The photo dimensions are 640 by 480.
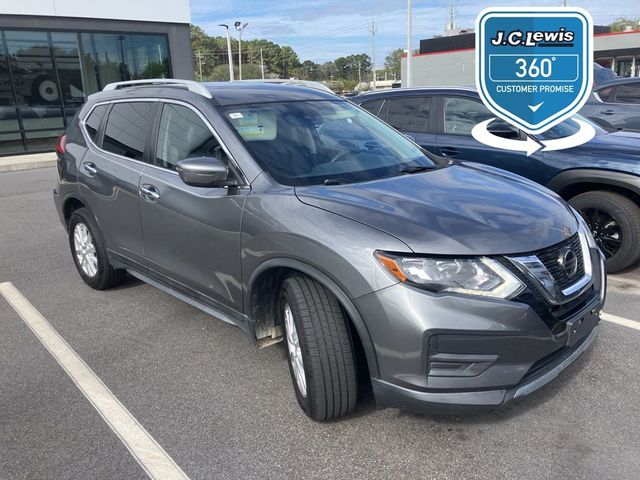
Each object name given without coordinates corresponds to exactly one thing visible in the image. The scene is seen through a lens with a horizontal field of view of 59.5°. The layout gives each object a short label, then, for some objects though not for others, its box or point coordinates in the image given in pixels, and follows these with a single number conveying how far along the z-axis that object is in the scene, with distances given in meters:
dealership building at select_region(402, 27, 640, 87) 40.62
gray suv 2.41
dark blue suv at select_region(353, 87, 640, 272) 4.76
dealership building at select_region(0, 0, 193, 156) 15.94
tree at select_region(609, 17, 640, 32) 79.24
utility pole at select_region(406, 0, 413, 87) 31.74
